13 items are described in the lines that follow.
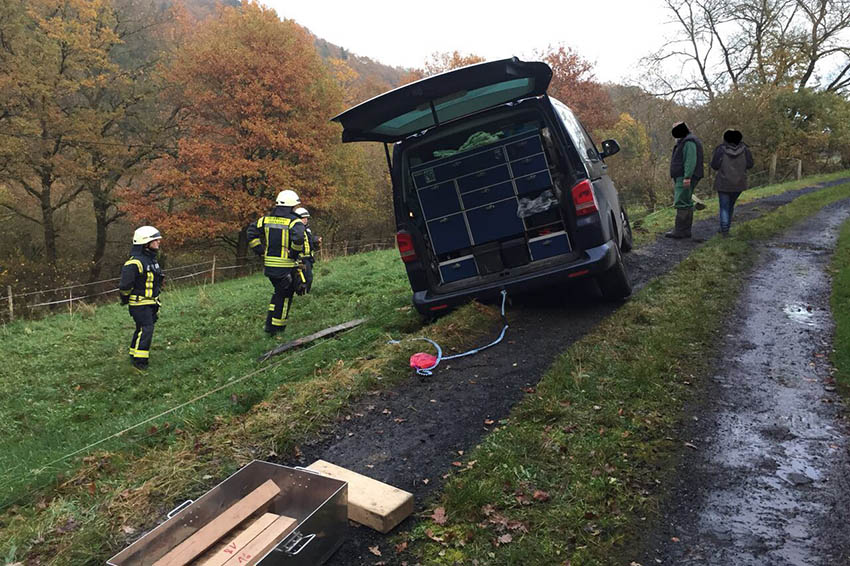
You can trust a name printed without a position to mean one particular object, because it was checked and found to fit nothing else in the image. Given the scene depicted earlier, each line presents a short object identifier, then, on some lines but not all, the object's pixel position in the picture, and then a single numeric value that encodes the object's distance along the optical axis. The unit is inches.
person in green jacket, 361.7
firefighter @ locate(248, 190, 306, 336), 281.7
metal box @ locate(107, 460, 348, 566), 83.7
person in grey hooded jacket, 363.6
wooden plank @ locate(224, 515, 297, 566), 81.7
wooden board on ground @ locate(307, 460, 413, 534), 98.8
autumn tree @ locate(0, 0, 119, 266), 719.7
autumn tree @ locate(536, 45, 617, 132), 1291.8
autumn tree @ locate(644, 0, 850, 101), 1002.1
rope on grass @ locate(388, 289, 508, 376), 176.5
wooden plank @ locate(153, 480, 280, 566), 84.2
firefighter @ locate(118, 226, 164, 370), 266.1
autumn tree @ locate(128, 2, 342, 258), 797.2
